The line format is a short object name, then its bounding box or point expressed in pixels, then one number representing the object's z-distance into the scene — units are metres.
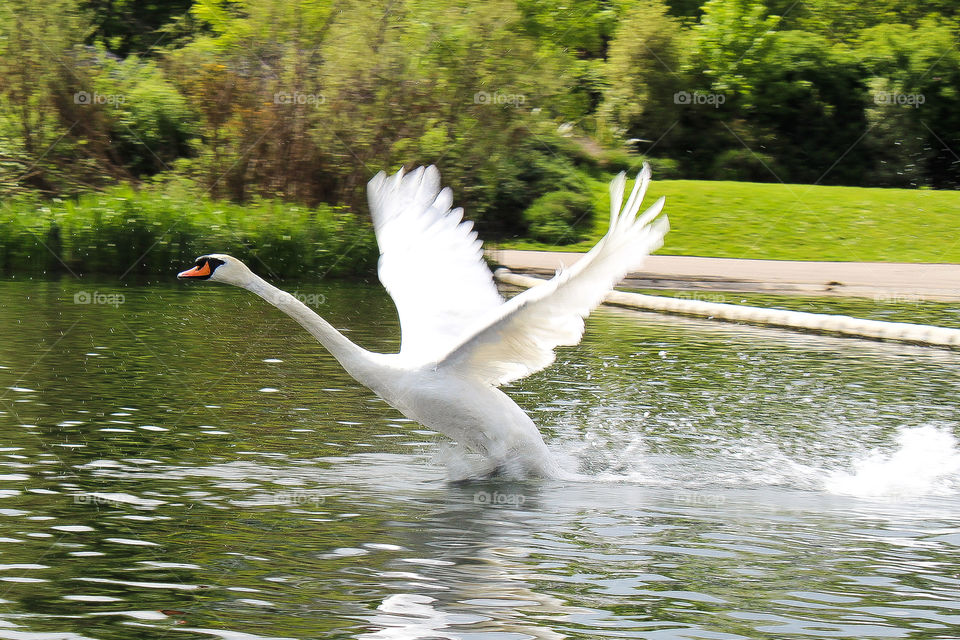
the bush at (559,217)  27.83
